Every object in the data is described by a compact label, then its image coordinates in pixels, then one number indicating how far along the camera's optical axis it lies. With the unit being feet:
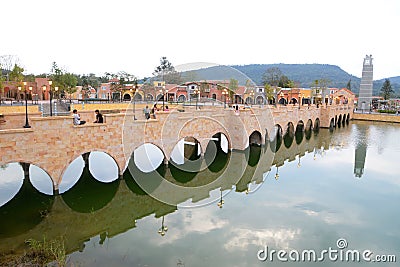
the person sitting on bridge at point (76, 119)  35.40
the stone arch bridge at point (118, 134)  30.60
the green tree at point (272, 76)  222.79
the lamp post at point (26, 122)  35.86
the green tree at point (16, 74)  113.70
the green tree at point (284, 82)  196.93
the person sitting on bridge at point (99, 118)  38.14
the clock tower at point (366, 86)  148.77
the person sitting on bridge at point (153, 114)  43.24
